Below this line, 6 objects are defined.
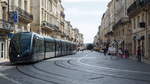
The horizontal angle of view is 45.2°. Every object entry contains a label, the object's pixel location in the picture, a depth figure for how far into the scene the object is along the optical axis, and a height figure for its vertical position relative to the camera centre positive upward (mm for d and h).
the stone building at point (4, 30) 21487 +1908
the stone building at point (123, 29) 33662 +3630
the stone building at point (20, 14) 23087 +4420
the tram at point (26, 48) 14699 -172
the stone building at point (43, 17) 35568 +6320
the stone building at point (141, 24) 22139 +2958
